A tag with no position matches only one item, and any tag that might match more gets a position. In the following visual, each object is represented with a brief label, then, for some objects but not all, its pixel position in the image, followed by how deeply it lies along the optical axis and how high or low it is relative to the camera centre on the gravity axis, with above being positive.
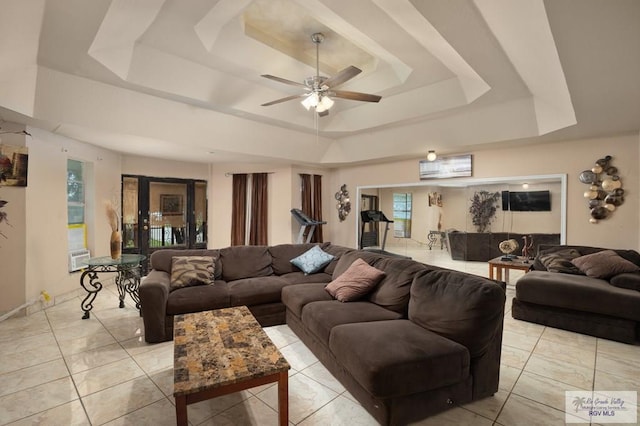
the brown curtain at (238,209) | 6.74 +0.01
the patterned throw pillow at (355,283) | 2.93 -0.72
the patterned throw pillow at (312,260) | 3.94 -0.67
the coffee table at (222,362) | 1.56 -0.90
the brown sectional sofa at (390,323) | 1.81 -0.89
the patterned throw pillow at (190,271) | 3.36 -0.72
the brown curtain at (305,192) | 6.89 +0.40
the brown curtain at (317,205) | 7.09 +0.12
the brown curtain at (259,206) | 6.77 +0.08
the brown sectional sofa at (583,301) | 3.04 -0.97
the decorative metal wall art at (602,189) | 4.02 +0.33
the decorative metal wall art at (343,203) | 7.14 +0.18
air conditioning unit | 4.57 -0.80
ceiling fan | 2.96 +1.21
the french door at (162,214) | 5.82 -0.11
